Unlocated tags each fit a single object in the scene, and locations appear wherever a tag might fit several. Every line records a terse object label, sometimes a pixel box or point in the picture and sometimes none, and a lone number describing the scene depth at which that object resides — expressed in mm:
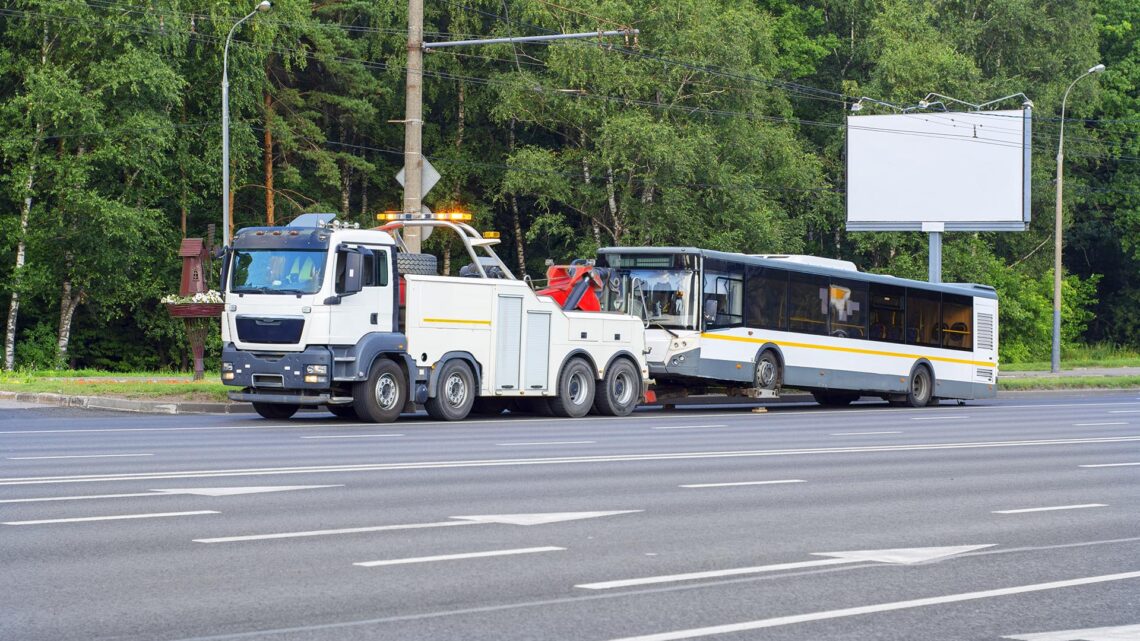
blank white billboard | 46656
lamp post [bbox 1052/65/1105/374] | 50750
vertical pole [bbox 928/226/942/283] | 48638
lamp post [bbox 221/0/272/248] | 38594
